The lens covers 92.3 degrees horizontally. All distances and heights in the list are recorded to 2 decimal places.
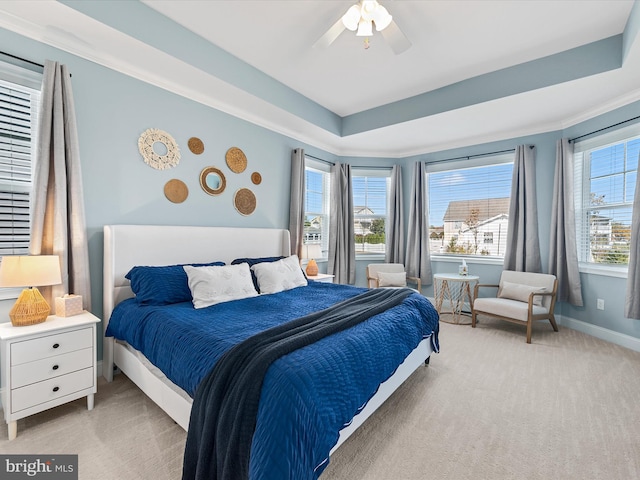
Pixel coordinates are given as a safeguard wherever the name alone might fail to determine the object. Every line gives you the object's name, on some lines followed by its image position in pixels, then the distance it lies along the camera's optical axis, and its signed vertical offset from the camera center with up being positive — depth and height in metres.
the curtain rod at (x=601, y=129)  3.37 +1.30
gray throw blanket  1.28 -0.76
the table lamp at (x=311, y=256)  4.42 -0.30
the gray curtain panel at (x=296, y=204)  4.46 +0.45
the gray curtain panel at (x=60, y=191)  2.26 +0.31
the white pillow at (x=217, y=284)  2.50 -0.43
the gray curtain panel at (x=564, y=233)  3.93 +0.06
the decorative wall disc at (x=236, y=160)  3.71 +0.92
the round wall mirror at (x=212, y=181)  3.45 +0.62
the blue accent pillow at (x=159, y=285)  2.45 -0.42
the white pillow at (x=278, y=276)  3.07 -0.43
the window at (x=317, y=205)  5.01 +0.51
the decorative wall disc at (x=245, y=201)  3.83 +0.42
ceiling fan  2.19 +1.58
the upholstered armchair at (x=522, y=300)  3.68 -0.82
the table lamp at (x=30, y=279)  1.89 -0.30
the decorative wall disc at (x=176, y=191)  3.15 +0.45
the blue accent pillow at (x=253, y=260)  3.21 -0.30
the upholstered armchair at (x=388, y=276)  4.82 -0.64
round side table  4.48 -0.88
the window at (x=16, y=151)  2.27 +0.62
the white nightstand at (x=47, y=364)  1.85 -0.85
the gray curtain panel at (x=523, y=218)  4.30 +0.28
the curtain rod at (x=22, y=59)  2.20 +1.27
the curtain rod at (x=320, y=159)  4.80 +1.24
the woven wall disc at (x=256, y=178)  4.00 +0.74
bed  1.80 -0.57
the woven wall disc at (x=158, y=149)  2.95 +0.84
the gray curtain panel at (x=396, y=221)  5.46 +0.27
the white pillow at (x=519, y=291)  3.89 -0.71
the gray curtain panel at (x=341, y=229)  5.12 +0.11
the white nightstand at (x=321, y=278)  4.25 -0.60
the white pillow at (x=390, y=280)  4.82 -0.69
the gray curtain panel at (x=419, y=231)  5.25 +0.09
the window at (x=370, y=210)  5.68 +0.47
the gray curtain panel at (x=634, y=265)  3.20 -0.28
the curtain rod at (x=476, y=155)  4.57 +1.29
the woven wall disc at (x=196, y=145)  3.32 +0.97
